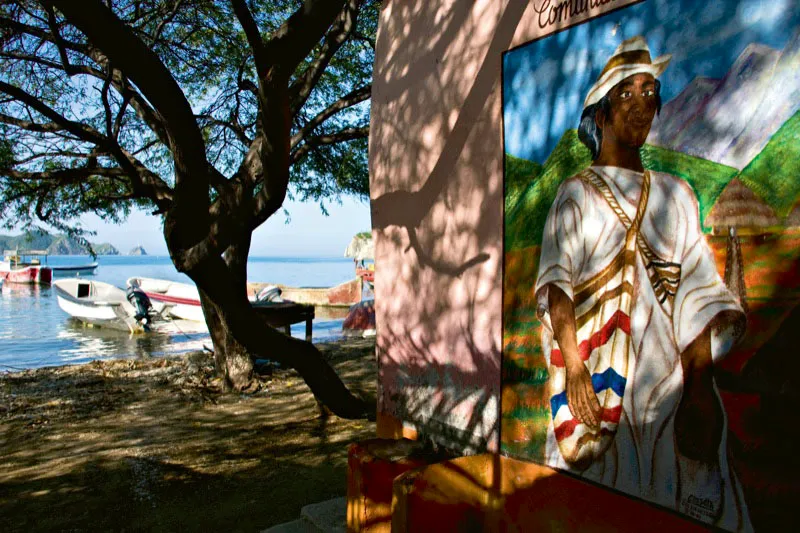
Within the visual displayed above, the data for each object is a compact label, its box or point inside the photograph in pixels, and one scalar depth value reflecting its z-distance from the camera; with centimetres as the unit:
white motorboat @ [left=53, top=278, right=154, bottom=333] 2743
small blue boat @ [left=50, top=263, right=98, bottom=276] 7365
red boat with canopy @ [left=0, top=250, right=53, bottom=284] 5475
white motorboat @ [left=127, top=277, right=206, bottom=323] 3077
